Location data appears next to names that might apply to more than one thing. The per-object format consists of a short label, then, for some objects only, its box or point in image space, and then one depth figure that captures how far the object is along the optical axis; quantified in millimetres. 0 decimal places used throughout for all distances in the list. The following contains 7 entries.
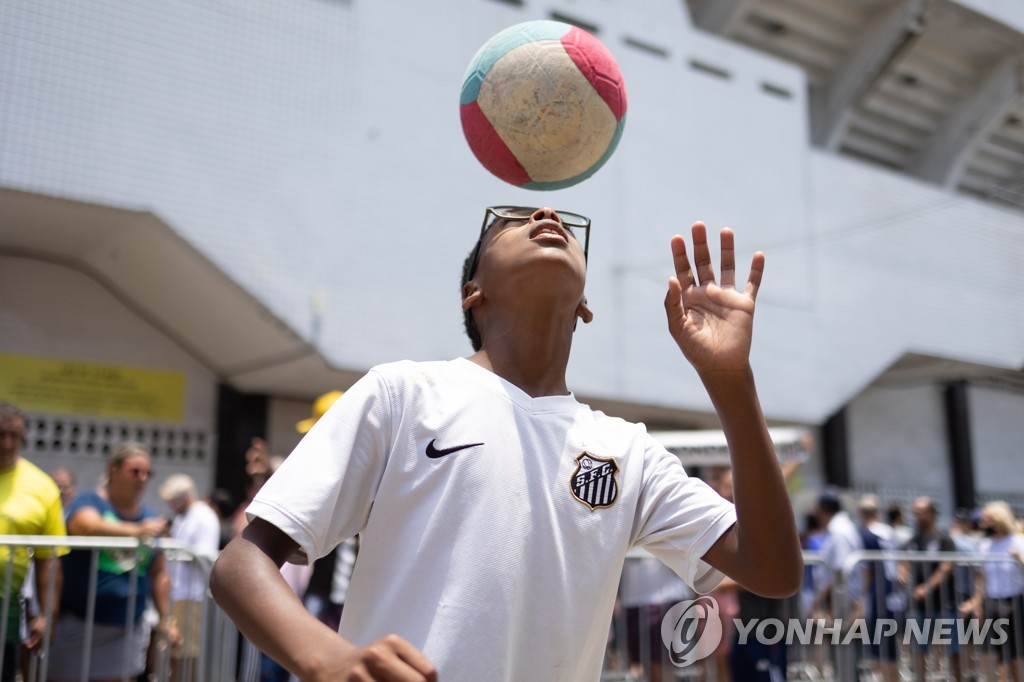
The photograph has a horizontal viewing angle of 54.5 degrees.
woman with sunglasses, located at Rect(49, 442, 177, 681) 5637
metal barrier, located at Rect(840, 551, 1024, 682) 7152
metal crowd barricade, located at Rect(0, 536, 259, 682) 5277
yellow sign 10852
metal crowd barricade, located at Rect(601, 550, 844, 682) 7426
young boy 1864
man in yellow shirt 5371
